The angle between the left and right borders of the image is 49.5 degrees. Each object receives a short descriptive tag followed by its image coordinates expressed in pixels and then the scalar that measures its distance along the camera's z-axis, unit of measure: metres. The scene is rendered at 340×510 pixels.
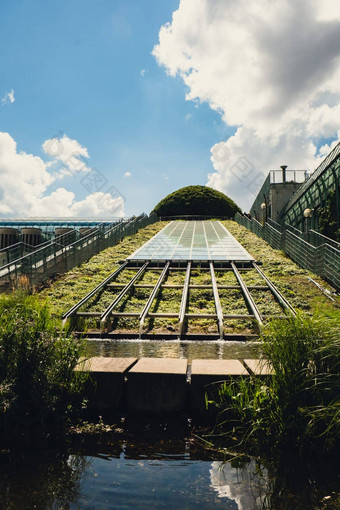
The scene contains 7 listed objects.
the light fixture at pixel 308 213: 18.52
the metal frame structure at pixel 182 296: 8.70
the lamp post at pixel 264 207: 27.14
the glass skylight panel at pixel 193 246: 17.10
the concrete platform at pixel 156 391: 3.48
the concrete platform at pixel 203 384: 3.44
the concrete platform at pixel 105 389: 3.58
